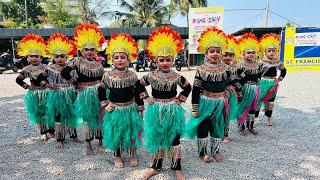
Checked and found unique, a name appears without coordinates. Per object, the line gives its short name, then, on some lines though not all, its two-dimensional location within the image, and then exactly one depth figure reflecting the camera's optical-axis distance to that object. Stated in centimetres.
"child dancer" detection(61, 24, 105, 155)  423
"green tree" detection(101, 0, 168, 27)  2786
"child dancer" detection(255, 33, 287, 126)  556
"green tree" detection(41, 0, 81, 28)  3008
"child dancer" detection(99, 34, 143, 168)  379
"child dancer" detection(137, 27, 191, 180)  354
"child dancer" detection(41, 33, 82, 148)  472
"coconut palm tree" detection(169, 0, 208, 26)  2903
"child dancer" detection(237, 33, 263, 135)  511
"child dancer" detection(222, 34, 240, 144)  470
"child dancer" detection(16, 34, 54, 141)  475
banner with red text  1605
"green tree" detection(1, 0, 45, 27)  3366
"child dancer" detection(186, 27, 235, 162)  400
